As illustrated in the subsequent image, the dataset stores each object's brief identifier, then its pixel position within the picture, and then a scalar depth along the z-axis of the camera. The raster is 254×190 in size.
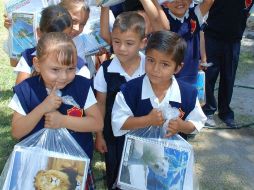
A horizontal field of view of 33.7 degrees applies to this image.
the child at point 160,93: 2.10
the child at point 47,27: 2.39
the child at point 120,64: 2.37
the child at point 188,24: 2.71
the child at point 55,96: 1.96
